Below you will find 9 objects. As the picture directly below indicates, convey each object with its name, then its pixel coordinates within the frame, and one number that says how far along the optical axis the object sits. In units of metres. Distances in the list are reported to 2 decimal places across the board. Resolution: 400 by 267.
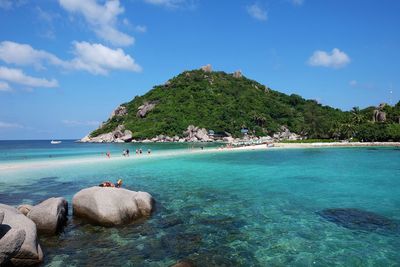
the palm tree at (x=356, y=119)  108.38
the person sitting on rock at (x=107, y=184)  20.77
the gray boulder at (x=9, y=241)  8.83
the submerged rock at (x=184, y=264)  10.06
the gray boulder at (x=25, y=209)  15.79
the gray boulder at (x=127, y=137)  155.50
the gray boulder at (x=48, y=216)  13.98
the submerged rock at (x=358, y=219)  14.55
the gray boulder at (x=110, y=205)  15.06
